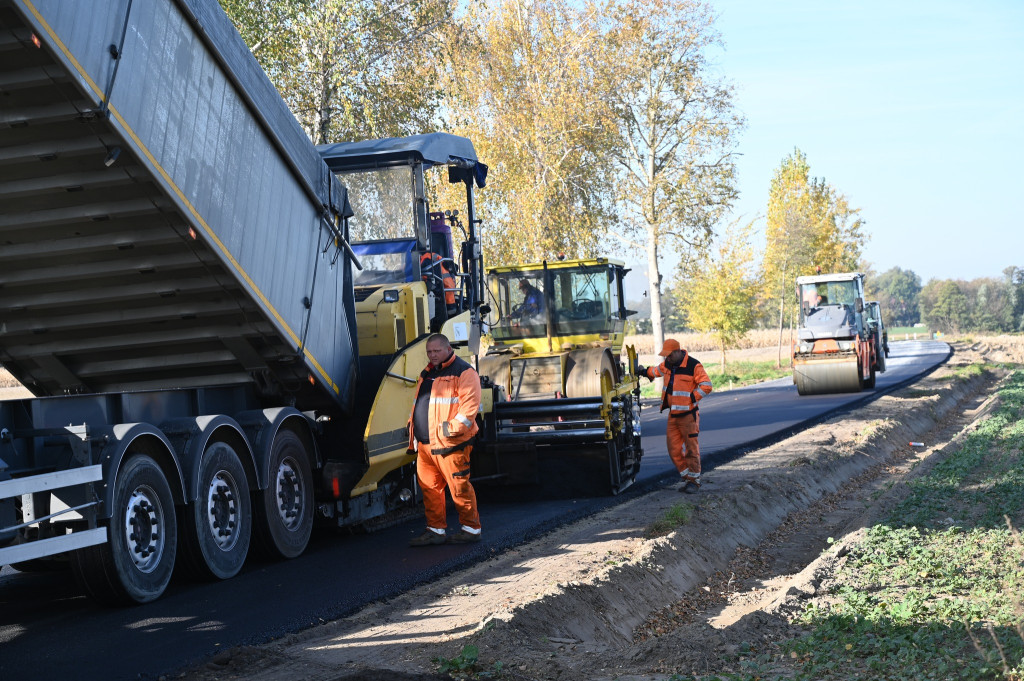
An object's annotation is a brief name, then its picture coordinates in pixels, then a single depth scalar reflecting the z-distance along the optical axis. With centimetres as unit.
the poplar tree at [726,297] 3831
